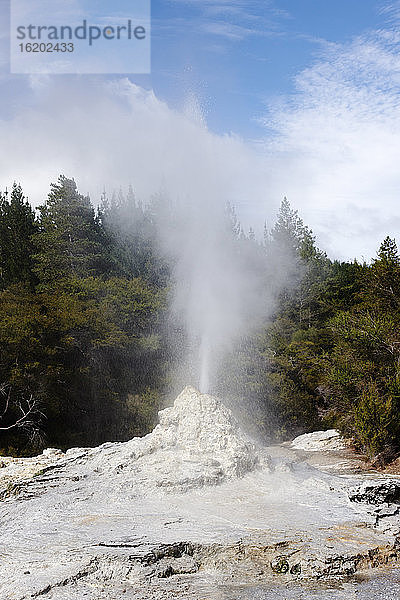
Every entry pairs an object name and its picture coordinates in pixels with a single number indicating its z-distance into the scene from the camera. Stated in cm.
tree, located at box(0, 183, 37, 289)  2550
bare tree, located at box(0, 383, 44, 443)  1636
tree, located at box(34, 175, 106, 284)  2722
